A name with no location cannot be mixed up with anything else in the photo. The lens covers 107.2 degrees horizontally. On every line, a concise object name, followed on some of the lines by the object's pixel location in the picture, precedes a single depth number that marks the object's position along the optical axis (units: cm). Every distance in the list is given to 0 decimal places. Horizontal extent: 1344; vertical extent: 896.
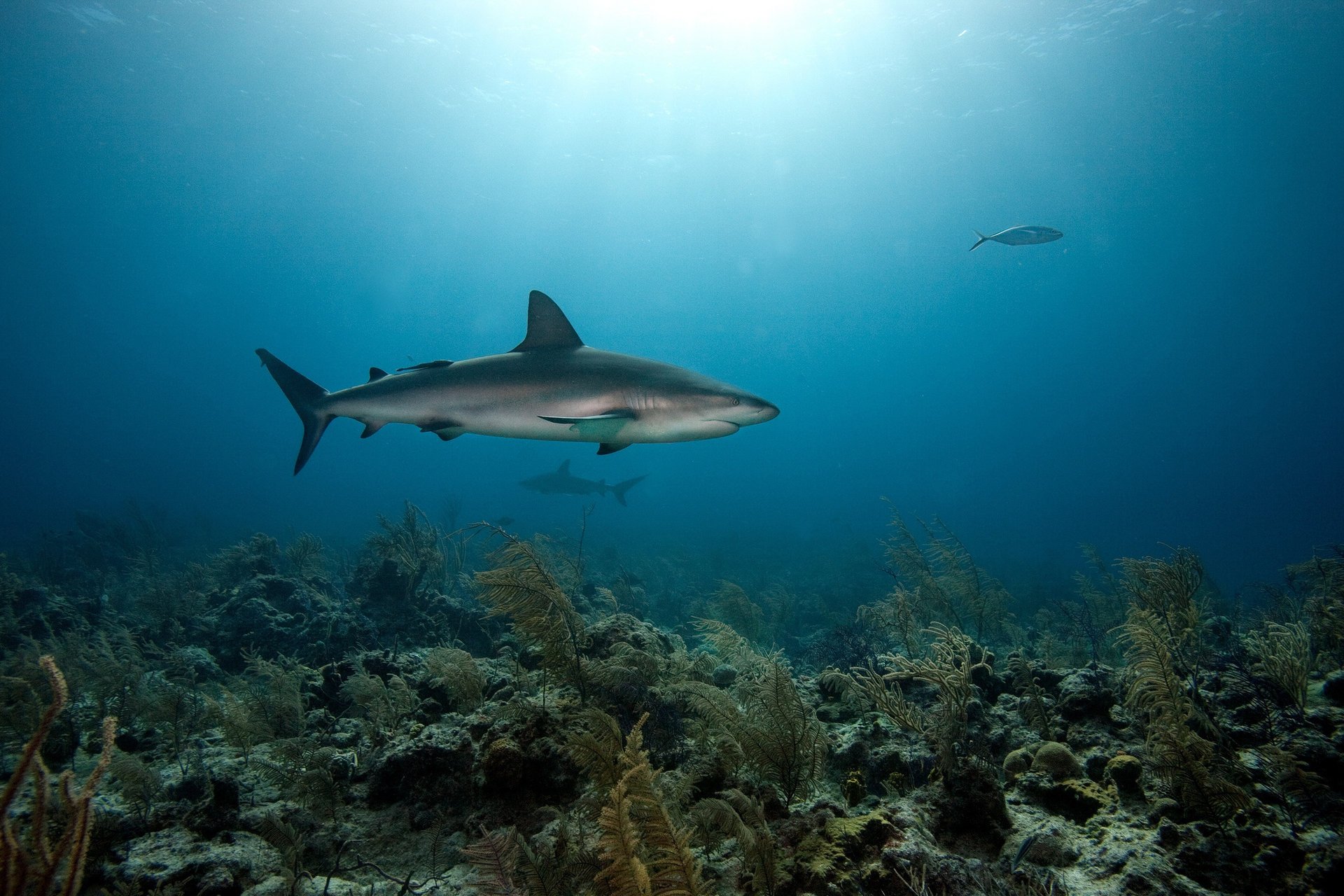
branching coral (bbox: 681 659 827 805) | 326
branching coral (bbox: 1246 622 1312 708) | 353
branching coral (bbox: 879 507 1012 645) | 823
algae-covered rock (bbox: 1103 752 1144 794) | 296
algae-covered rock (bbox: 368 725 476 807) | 342
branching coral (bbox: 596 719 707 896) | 163
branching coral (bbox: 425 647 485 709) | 479
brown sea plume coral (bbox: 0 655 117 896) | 121
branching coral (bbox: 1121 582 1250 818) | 250
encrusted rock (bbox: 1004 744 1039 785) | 335
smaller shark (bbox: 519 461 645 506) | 2953
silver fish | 1603
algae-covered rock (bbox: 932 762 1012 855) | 271
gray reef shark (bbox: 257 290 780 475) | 459
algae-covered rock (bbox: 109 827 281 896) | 248
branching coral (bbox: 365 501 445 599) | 1010
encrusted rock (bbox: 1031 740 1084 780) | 308
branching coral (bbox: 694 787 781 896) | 223
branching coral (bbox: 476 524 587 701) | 423
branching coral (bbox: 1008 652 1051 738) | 401
